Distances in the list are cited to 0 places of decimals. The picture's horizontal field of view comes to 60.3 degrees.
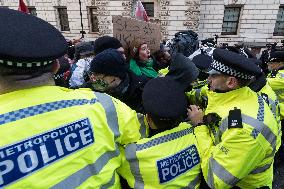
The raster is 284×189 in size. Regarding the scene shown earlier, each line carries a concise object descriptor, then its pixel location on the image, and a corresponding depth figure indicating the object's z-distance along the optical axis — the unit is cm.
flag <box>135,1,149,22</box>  476
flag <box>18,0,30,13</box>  516
